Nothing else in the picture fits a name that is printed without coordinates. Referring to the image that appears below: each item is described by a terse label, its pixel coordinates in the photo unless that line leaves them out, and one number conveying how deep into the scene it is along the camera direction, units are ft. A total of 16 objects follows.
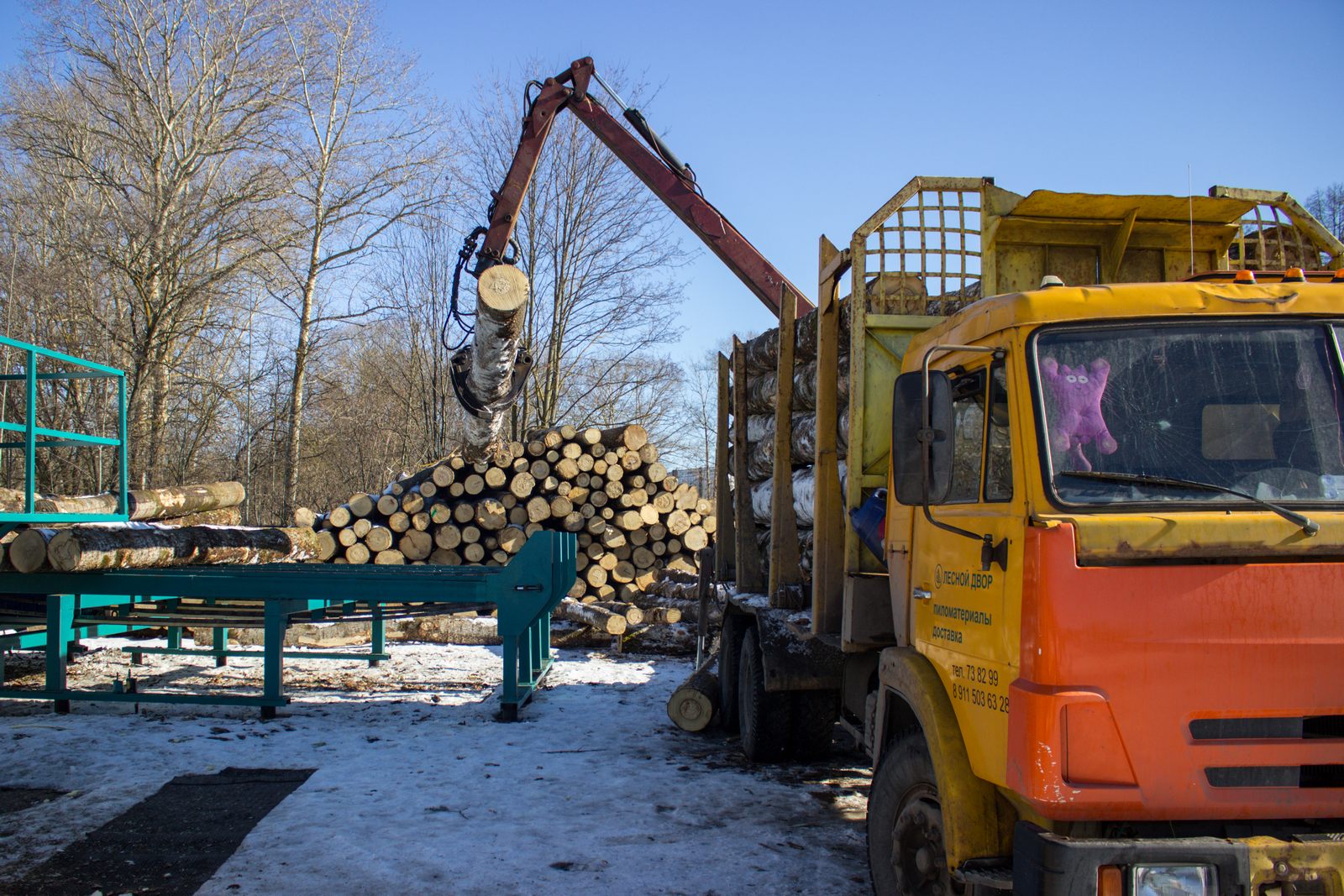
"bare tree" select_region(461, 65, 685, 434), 76.43
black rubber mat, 13.85
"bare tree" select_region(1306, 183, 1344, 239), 68.19
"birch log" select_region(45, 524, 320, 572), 23.52
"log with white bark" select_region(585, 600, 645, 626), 38.27
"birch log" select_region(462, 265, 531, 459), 29.68
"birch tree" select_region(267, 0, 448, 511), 68.13
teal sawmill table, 24.06
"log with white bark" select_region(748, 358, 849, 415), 18.60
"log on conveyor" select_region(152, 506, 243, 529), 43.59
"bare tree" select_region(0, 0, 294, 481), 62.90
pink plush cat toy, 9.41
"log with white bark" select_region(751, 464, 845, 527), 19.86
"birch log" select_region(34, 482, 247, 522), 32.22
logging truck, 8.38
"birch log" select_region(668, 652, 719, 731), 24.17
